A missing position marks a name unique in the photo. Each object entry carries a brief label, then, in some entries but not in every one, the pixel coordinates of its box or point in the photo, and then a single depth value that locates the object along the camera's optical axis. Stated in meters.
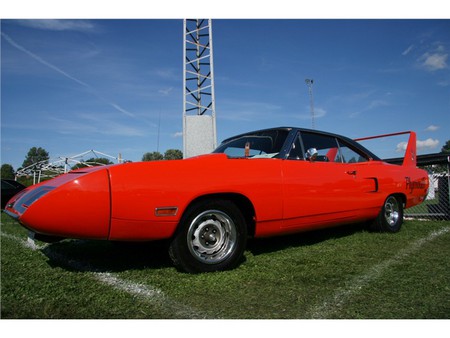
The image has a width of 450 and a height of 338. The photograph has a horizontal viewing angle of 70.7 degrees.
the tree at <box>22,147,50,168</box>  69.80
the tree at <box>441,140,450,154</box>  66.15
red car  2.29
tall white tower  11.30
